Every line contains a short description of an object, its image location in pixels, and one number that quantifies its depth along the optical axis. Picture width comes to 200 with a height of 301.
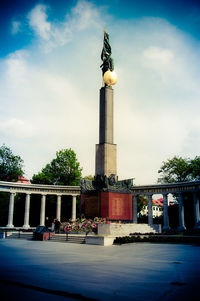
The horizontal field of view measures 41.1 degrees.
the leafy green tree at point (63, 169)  67.38
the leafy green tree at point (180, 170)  65.99
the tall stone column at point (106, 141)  34.91
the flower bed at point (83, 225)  30.28
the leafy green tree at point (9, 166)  68.31
